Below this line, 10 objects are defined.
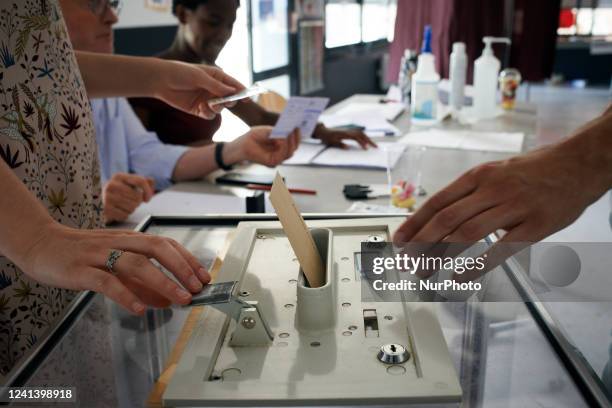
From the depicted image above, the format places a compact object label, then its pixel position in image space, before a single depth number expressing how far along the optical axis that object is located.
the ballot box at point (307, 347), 0.44
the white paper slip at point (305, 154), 1.74
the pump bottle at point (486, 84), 2.23
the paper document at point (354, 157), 1.67
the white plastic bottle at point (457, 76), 2.17
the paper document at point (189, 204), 1.34
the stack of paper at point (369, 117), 2.13
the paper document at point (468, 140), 1.86
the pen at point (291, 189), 1.45
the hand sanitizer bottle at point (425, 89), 2.04
